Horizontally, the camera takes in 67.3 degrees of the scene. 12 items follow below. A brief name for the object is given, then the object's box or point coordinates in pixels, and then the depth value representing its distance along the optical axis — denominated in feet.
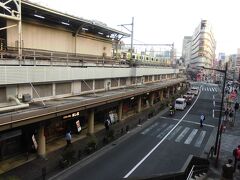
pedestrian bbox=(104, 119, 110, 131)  65.99
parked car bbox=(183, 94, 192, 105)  127.50
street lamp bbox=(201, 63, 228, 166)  50.91
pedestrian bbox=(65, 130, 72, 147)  51.50
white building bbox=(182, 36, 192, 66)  455.64
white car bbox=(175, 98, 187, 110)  107.72
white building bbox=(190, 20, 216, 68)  328.52
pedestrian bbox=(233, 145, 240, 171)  45.32
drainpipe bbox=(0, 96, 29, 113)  35.70
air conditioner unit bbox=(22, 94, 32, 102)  42.64
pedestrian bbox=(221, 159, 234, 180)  38.33
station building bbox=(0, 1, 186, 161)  40.69
